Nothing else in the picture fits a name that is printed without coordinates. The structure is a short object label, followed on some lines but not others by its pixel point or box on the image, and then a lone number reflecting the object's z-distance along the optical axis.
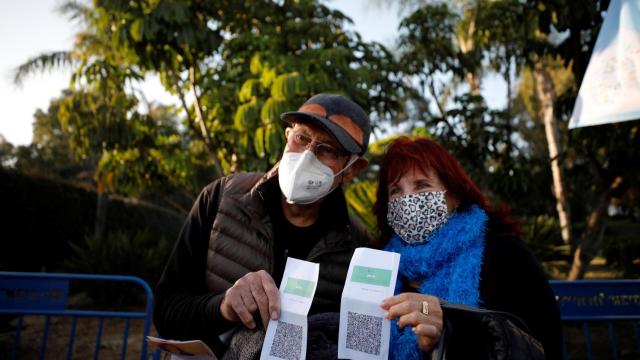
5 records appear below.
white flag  2.44
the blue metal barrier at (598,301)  2.42
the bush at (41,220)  8.12
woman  1.54
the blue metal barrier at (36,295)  2.48
